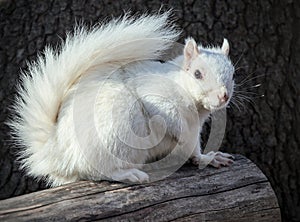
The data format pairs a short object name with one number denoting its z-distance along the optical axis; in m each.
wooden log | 2.24
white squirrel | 2.29
